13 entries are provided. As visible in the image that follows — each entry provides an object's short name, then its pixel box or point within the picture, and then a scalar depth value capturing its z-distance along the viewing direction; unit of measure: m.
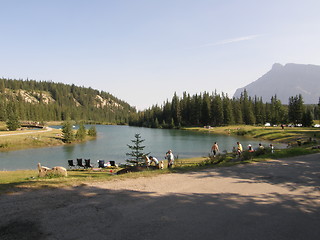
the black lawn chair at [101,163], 28.53
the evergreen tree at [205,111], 122.66
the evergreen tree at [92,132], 81.75
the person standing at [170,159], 20.17
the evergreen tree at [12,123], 82.81
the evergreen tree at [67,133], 64.50
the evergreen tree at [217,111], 116.56
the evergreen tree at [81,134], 69.88
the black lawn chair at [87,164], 28.69
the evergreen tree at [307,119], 87.95
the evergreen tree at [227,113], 115.12
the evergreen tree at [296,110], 97.81
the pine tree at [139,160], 27.90
